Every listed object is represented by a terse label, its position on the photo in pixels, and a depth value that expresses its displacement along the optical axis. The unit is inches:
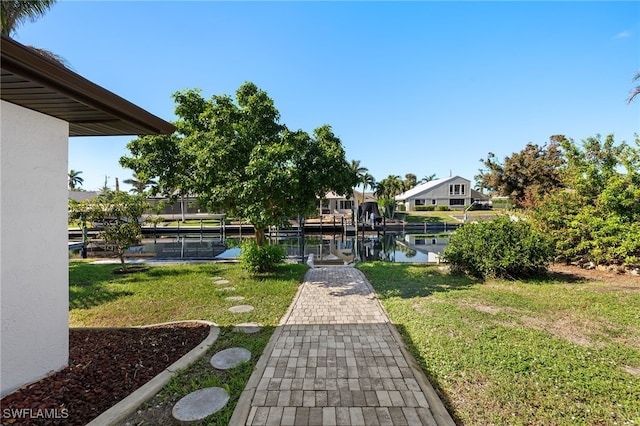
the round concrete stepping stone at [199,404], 99.5
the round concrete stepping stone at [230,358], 133.6
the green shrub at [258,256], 316.5
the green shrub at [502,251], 292.7
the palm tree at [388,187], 1898.0
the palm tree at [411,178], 3006.6
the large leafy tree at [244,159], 271.7
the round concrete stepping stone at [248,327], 174.8
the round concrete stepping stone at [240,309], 209.8
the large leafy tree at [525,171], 912.0
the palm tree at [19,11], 421.4
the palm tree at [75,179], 2248.8
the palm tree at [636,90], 436.1
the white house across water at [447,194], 1665.8
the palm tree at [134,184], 1626.1
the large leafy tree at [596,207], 305.0
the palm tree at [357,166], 1698.3
